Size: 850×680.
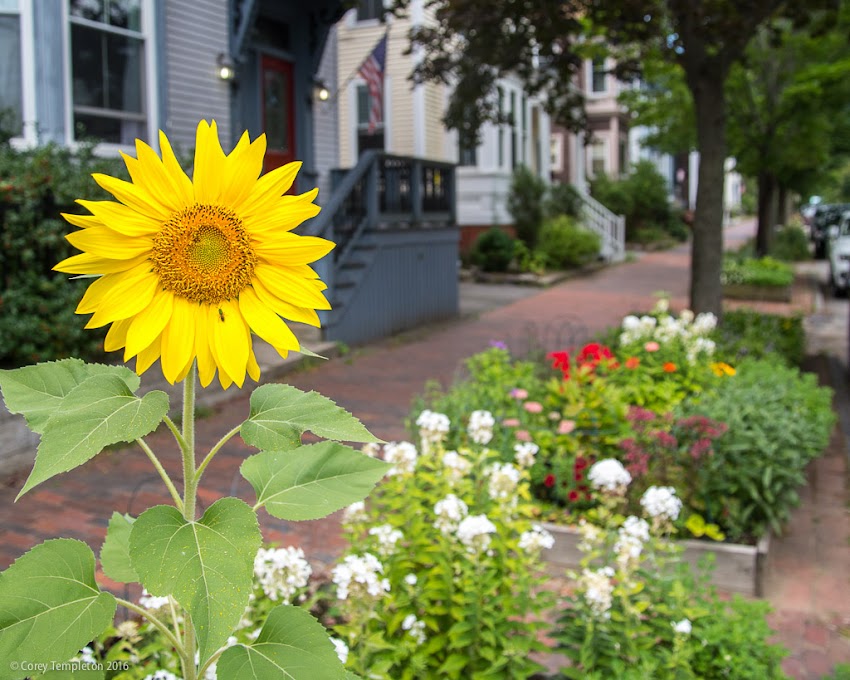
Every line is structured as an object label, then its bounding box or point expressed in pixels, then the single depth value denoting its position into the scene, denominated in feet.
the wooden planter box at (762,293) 58.39
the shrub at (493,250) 66.23
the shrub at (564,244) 71.69
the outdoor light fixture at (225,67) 38.40
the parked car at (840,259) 64.90
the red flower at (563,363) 20.76
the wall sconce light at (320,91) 45.34
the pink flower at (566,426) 17.71
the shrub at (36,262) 23.41
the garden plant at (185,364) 3.99
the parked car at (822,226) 100.12
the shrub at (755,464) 16.38
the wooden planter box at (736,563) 15.43
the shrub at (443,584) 8.75
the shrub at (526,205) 73.77
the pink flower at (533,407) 18.58
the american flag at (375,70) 45.98
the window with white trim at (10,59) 29.32
